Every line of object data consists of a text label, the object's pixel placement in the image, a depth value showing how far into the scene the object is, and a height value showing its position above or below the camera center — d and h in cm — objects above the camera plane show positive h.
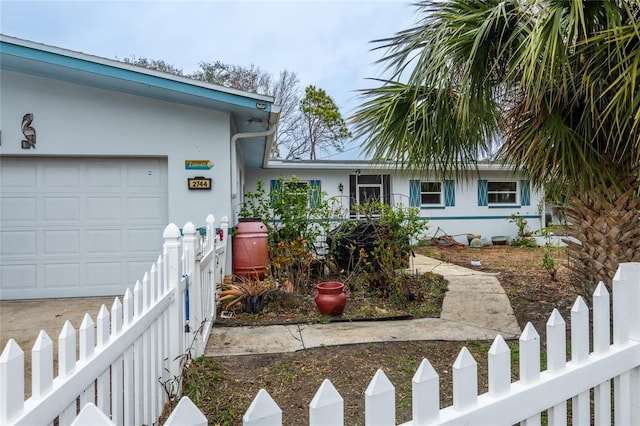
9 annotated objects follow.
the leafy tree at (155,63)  1892 +760
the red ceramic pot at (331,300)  464 -107
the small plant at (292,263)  570 -77
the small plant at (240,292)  486 -101
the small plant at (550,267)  664 -102
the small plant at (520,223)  1314 -50
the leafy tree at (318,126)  2186 +503
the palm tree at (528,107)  307 +106
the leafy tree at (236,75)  2072 +762
